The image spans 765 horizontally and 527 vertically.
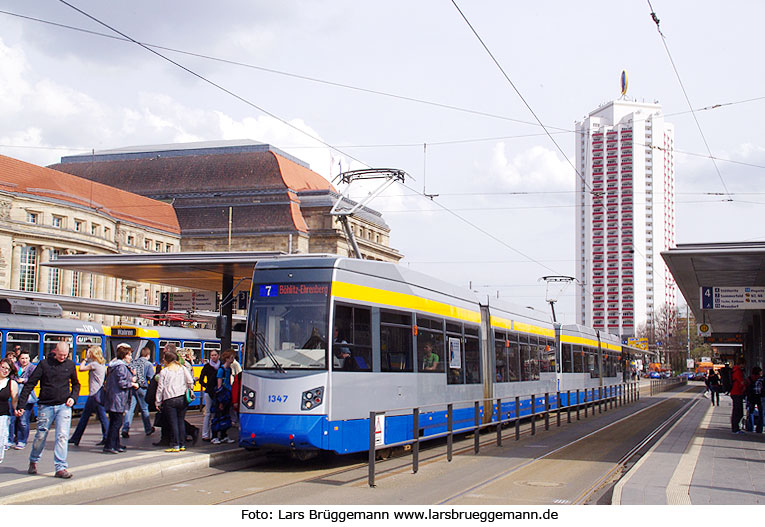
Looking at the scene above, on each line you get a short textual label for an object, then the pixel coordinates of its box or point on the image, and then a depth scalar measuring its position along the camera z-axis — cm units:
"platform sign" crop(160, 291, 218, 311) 3381
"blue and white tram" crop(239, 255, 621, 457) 1264
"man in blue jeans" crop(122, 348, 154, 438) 1657
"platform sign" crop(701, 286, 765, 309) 2120
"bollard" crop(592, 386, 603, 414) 3183
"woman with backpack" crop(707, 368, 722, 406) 3467
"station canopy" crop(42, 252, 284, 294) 2025
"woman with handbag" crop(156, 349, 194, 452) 1435
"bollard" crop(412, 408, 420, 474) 1259
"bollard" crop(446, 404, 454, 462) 1417
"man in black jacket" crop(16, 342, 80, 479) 1113
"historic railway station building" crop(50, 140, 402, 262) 8625
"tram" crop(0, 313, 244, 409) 2362
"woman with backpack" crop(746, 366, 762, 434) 1994
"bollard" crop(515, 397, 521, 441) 1856
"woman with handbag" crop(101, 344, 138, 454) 1385
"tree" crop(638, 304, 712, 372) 11631
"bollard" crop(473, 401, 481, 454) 1561
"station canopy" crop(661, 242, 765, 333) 1770
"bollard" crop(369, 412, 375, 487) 1120
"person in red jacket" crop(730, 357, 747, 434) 1994
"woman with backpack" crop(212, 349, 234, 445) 1558
